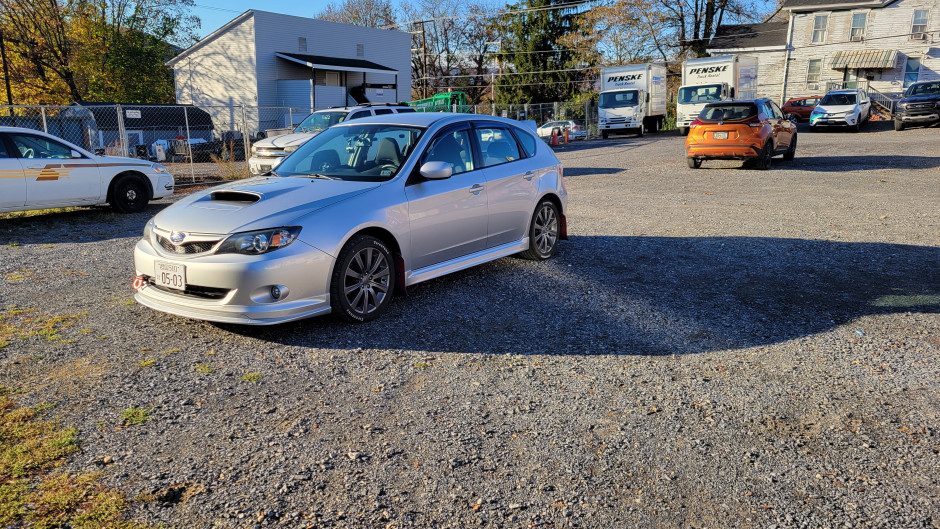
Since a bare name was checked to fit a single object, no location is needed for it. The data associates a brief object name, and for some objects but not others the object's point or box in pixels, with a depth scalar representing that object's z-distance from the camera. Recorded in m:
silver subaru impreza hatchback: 5.09
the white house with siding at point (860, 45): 44.75
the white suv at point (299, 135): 15.85
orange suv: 16.70
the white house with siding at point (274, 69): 38.03
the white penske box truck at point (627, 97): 33.94
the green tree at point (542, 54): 55.31
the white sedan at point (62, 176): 10.38
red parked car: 39.78
